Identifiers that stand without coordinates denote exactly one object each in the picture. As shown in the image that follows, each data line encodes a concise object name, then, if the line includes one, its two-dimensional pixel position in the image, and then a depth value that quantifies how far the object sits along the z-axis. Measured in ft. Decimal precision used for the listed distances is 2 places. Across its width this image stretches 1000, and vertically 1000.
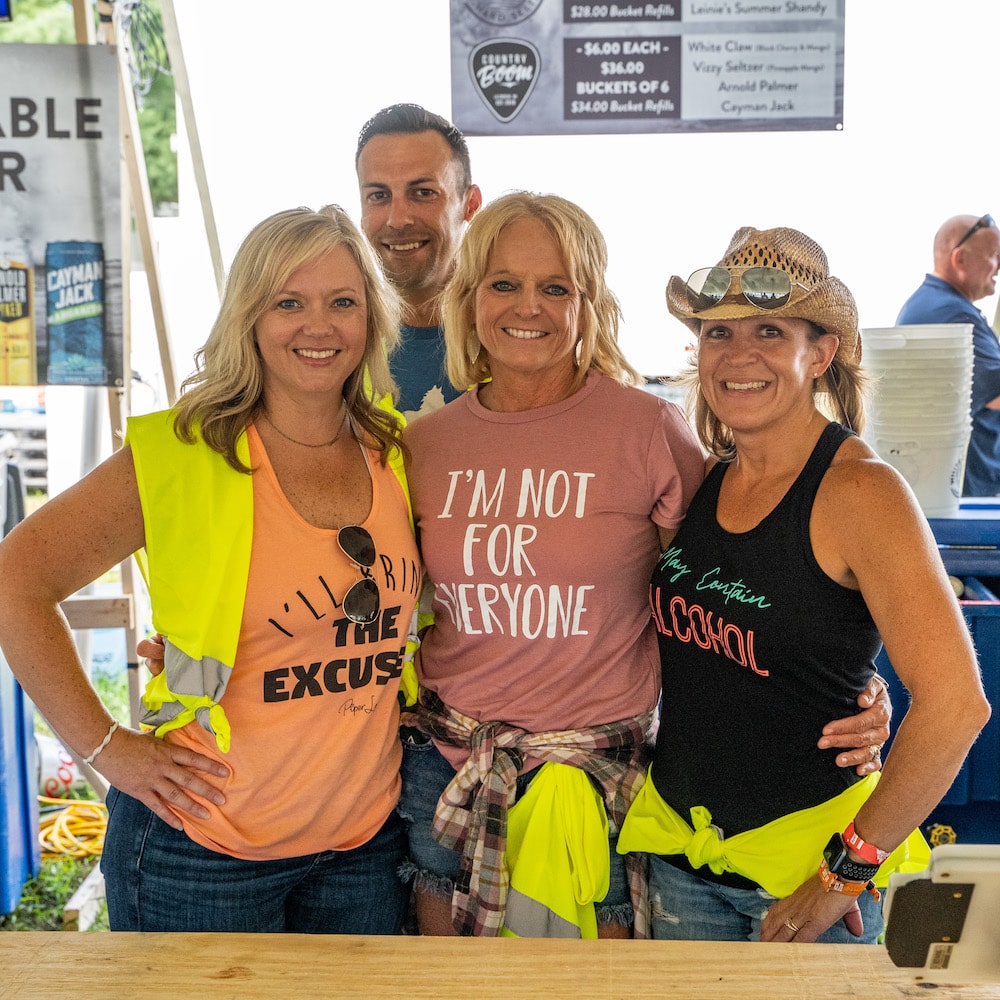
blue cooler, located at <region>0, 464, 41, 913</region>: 10.06
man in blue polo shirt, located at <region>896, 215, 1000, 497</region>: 13.32
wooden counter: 3.79
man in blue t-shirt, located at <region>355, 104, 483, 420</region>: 8.57
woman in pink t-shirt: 5.75
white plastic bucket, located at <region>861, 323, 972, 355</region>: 8.36
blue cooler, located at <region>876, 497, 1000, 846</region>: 8.11
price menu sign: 12.04
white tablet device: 2.77
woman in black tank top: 4.65
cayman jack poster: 9.93
